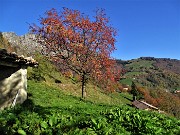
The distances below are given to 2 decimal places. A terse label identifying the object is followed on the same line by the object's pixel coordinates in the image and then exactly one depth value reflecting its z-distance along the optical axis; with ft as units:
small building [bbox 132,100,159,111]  109.29
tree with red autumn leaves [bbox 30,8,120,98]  46.16
